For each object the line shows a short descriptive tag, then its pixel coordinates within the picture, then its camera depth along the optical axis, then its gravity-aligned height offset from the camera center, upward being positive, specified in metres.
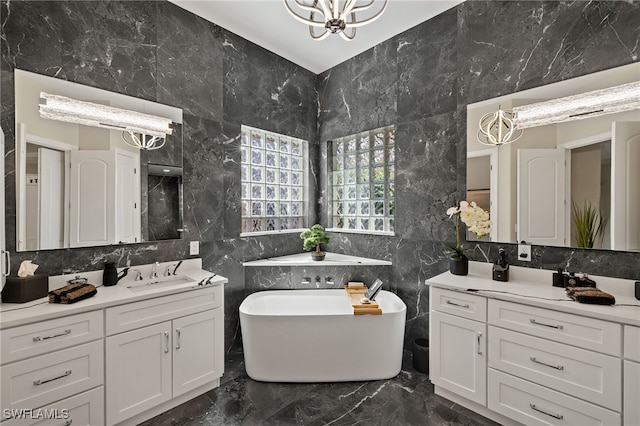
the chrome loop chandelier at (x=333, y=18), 1.52 +1.03
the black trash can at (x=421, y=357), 2.58 -1.28
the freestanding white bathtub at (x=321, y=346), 2.39 -1.09
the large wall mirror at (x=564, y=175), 1.91 +0.27
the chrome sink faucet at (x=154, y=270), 2.42 -0.48
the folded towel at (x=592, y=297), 1.68 -0.49
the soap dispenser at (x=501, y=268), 2.26 -0.44
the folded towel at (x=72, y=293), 1.73 -0.49
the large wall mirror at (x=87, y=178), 1.95 +0.25
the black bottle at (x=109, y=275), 2.17 -0.46
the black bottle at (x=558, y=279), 2.07 -0.47
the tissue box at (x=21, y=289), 1.71 -0.45
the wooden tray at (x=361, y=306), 2.39 -0.80
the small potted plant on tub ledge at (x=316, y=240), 3.33 -0.32
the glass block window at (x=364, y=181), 3.36 +0.37
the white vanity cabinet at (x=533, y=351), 1.56 -0.85
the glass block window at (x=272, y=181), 3.38 +0.38
